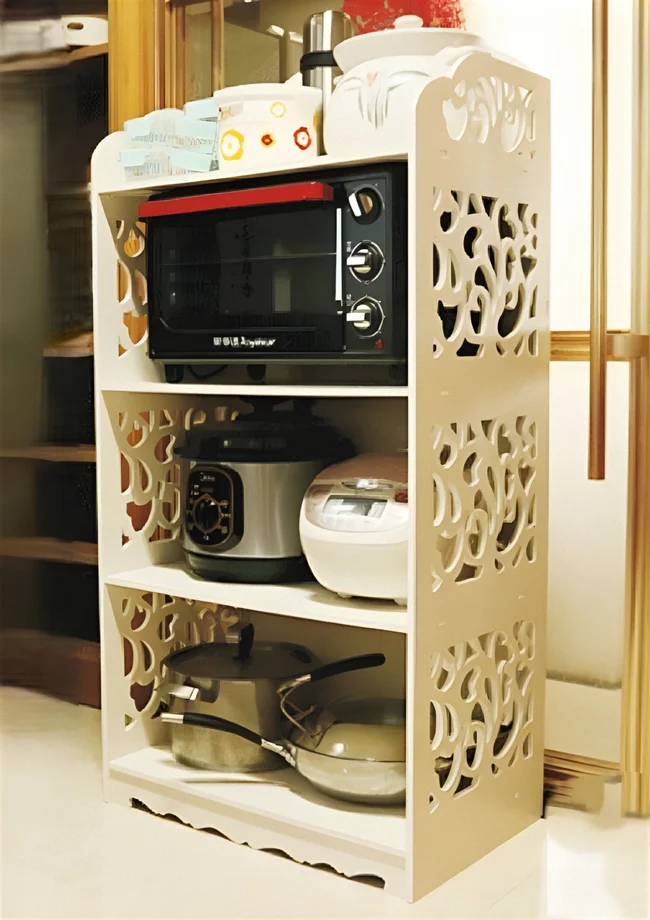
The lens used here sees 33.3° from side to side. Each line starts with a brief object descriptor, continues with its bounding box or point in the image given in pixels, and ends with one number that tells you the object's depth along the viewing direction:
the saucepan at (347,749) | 1.58
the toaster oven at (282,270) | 1.50
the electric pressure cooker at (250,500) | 1.73
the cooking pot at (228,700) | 1.76
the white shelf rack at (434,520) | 1.46
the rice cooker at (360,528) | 1.51
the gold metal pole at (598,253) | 1.55
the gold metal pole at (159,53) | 2.13
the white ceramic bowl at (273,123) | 1.61
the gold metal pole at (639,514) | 1.66
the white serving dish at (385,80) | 1.49
